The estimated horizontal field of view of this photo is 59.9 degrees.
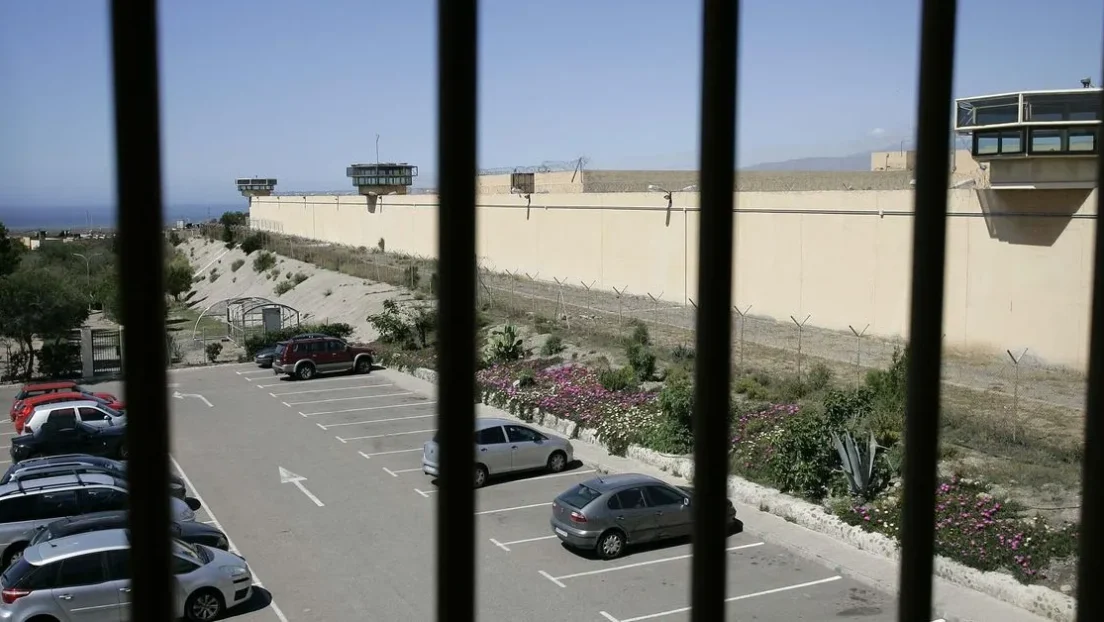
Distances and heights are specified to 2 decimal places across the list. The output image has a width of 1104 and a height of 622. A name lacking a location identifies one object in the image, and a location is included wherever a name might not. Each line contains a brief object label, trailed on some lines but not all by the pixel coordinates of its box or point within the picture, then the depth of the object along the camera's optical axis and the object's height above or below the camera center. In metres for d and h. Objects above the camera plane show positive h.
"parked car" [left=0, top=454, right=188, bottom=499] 13.36 -3.63
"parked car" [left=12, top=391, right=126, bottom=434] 19.08 -3.79
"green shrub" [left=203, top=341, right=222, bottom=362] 29.72 -4.18
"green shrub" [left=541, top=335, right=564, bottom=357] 23.19 -3.11
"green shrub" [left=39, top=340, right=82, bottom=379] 27.53 -4.19
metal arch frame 34.16 -3.20
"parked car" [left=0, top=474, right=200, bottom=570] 11.72 -3.65
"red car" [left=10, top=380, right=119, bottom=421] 21.19 -3.94
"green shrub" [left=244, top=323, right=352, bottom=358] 30.09 -3.76
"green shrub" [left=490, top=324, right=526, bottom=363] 23.53 -3.18
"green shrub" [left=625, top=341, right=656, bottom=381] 19.89 -3.00
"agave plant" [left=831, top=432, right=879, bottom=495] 12.91 -3.28
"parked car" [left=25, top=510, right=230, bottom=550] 10.41 -3.53
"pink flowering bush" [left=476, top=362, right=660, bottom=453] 17.38 -3.68
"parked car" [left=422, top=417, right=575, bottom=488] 15.38 -3.80
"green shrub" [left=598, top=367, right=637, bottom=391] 19.39 -3.27
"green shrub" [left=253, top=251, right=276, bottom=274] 49.78 -2.39
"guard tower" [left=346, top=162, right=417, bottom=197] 53.06 +2.14
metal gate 27.67 -4.01
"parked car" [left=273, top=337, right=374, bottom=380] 25.81 -3.79
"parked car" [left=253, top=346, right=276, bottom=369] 28.41 -4.17
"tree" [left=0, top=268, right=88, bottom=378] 26.28 -2.60
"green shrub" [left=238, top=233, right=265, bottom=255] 54.91 -1.57
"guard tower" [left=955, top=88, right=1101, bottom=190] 19.06 +1.64
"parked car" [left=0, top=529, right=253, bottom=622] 9.31 -3.68
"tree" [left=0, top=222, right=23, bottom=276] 32.16 -1.40
